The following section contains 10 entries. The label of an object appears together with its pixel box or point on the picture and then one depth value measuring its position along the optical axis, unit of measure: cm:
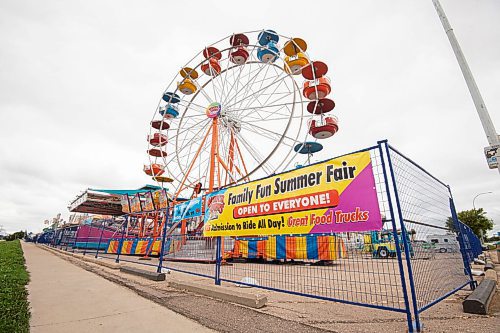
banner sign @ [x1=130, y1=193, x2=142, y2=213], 2208
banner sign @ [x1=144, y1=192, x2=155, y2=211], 2041
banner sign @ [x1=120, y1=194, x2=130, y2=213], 2378
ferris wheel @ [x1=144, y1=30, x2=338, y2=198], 1347
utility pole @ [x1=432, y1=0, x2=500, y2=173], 454
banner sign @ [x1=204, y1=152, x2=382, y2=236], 315
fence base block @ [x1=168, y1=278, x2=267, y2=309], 359
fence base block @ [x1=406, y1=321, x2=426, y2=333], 258
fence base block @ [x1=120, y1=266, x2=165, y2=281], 571
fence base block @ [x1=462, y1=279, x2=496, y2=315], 333
